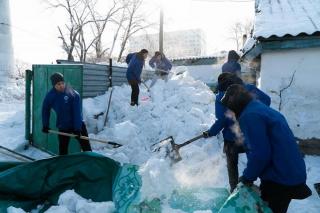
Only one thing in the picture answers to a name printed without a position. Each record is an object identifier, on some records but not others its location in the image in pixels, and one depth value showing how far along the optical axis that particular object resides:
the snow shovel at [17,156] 3.57
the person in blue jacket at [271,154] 1.83
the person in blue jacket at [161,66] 8.01
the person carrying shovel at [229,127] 2.87
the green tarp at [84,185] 2.80
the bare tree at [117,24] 20.56
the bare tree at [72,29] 19.10
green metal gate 4.73
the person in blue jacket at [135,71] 5.97
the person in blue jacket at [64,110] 3.84
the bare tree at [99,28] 20.16
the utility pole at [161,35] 13.46
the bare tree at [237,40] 31.28
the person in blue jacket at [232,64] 5.57
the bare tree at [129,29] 20.52
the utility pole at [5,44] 14.12
